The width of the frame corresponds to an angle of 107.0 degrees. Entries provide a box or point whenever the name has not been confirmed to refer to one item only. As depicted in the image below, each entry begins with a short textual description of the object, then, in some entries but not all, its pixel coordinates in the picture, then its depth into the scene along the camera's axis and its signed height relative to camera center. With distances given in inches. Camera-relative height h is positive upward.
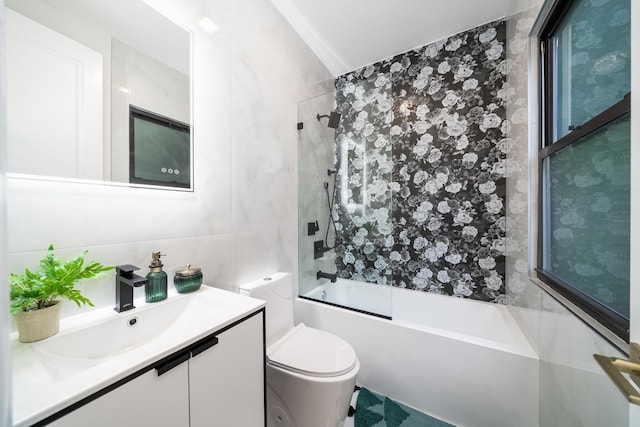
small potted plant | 26.5 -9.3
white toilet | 46.1 -32.0
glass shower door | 81.6 +5.1
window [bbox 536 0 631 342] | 28.9 +8.6
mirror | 29.9 +18.4
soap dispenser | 38.5 -11.5
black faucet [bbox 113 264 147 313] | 34.9 -11.1
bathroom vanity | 20.3 -16.8
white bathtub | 51.0 -36.5
